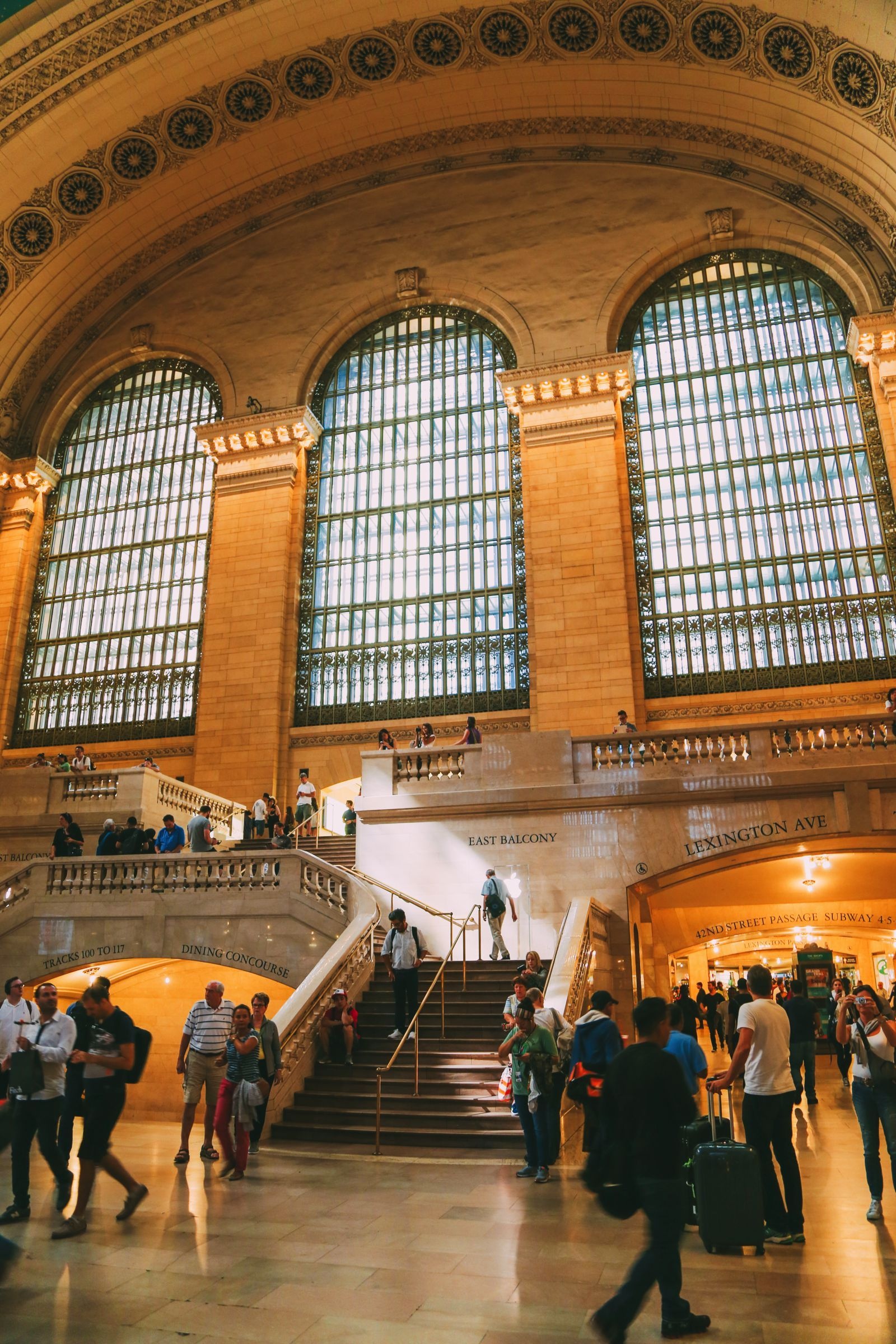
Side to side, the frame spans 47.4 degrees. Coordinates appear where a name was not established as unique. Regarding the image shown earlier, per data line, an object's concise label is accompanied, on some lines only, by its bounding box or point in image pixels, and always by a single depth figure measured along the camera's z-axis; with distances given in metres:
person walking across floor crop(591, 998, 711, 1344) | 4.13
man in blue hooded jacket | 6.80
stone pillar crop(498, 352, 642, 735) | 20.86
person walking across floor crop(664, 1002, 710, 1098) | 6.54
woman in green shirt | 7.48
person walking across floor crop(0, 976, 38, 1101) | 7.31
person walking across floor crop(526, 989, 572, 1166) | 7.55
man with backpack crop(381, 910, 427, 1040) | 11.05
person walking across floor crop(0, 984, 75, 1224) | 6.55
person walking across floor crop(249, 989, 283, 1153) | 8.48
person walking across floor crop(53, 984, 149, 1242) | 6.09
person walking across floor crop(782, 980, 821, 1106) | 10.78
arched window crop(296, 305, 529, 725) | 22.50
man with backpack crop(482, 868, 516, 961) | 13.52
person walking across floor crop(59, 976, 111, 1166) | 6.73
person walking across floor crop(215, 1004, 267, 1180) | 7.70
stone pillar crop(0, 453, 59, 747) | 25.62
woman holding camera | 6.05
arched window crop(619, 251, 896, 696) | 20.55
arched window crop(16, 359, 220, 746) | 24.44
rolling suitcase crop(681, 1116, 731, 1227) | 6.00
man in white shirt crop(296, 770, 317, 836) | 19.52
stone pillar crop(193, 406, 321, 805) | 22.58
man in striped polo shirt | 8.89
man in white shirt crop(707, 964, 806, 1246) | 5.66
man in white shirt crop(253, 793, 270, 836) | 19.11
